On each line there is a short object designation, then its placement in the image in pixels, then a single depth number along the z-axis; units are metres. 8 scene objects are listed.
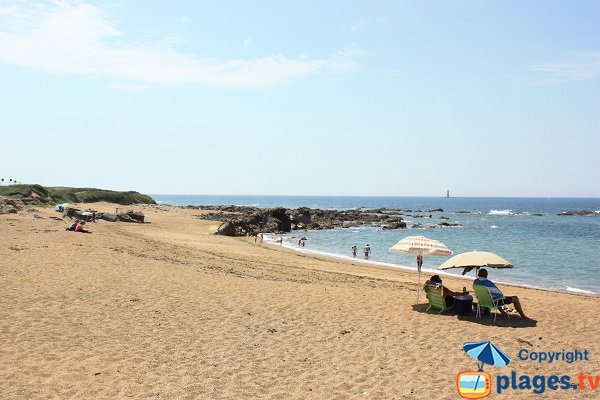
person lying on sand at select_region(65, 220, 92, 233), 27.39
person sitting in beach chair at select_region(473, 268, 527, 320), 12.58
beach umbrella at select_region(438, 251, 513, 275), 12.67
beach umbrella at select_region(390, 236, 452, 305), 13.95
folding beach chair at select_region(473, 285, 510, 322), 12.53
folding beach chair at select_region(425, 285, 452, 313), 13.17
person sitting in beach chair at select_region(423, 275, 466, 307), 13.25
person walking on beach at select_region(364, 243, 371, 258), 35.59
